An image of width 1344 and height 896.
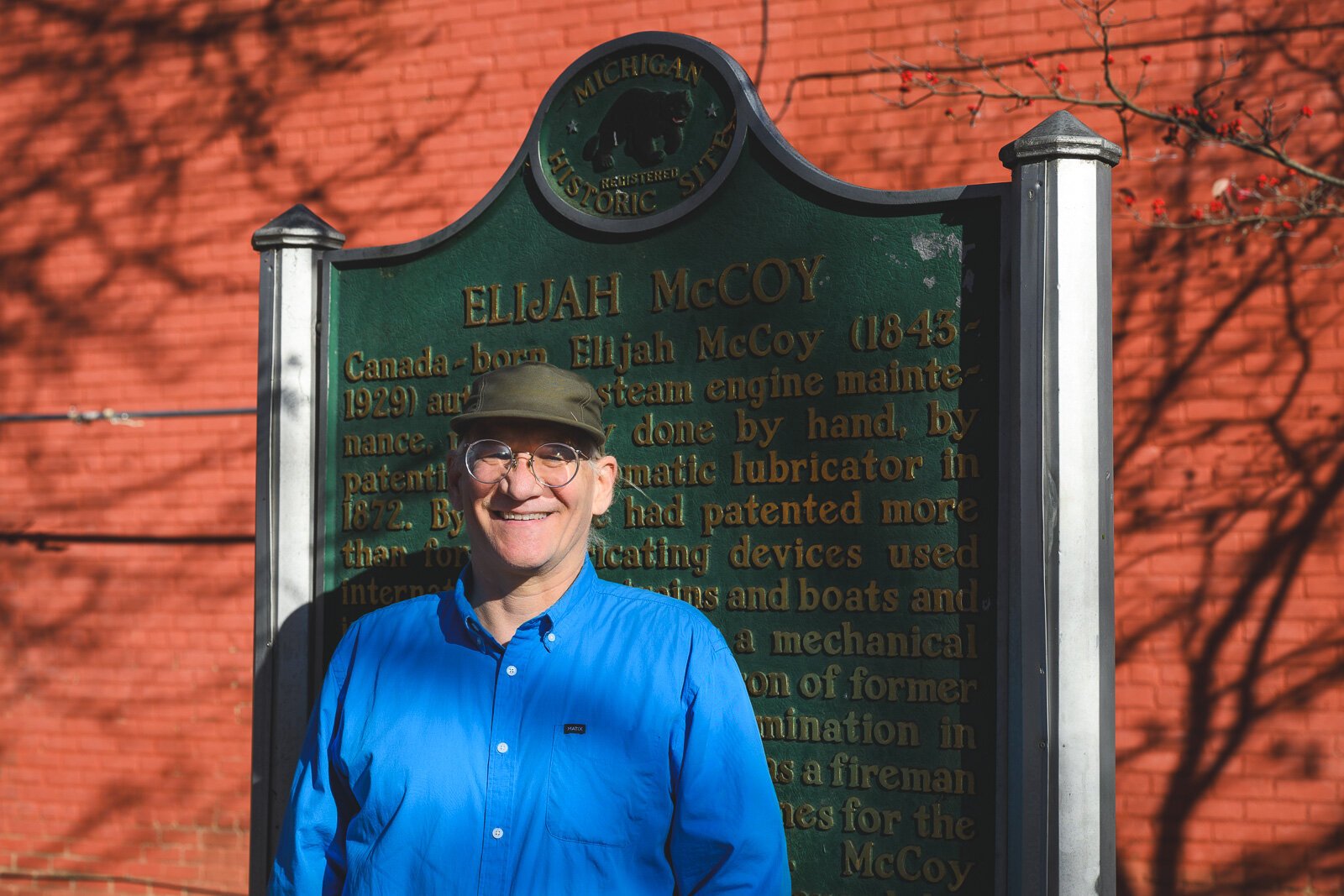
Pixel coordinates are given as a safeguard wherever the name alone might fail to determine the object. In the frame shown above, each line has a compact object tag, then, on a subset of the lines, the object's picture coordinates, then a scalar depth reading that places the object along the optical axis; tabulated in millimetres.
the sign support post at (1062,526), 2197
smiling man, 2055
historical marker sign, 2377
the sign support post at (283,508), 2988
